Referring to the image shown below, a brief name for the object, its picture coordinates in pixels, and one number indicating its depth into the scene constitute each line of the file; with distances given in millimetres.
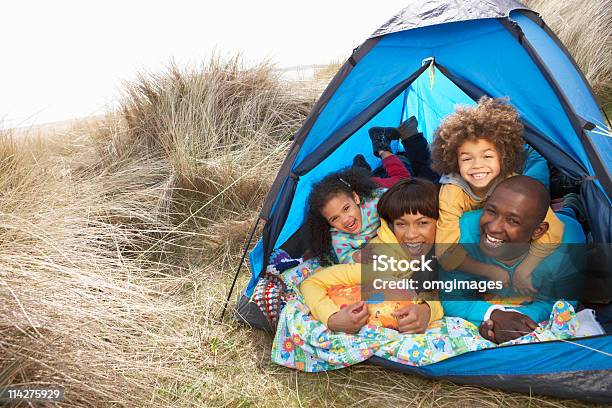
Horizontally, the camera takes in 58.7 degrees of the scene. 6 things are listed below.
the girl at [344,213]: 2895
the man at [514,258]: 2529
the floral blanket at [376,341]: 2407
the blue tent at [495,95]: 2260
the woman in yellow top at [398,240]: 2666
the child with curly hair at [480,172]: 2635
